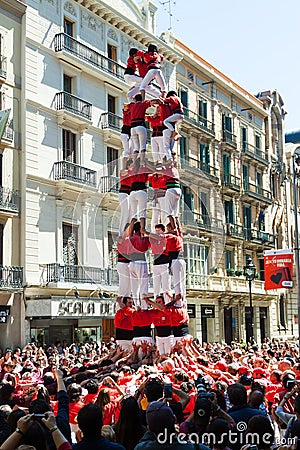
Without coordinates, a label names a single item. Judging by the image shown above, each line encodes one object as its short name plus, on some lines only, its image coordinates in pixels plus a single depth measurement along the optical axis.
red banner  25.19
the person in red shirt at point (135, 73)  16.50
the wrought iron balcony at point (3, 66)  24.75
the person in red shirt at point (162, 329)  15.20
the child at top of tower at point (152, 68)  16.27
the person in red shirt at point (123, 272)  15.64
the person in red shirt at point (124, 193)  15.80
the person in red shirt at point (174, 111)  16.36
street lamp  27.48
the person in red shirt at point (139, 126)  16.09
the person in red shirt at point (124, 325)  15.61
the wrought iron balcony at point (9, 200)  24.31
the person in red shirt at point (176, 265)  15.51
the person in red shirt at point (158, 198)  16.14
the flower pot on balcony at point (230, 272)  39.69
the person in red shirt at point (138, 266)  15.11
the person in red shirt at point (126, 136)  16.28
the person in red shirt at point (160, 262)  15.43
